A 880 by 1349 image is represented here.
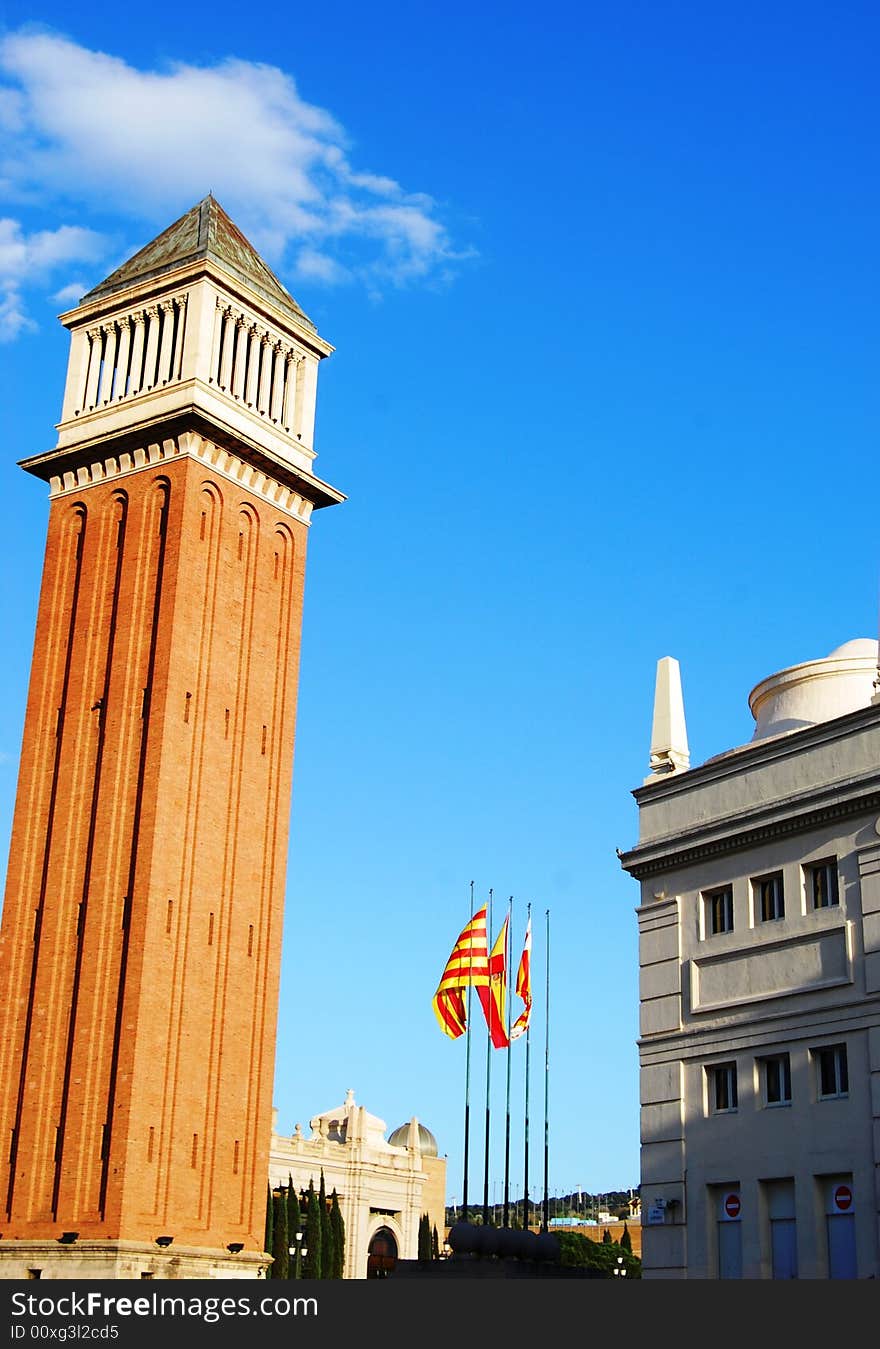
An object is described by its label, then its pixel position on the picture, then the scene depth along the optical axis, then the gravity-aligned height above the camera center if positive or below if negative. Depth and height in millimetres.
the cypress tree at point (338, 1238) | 77244 +2055
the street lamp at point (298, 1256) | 65750 +1010
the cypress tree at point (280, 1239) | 69662 +1741
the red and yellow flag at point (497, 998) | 42125 +7103
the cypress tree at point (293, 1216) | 74375 +2852
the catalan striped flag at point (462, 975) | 41938 +7591
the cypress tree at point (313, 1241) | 74875 +1812
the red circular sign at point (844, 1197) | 27562 +1579
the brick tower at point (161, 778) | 46438 +14969
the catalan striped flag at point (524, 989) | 42844 +7513
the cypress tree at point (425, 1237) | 88438 +2526
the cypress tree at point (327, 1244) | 76000 +1724
